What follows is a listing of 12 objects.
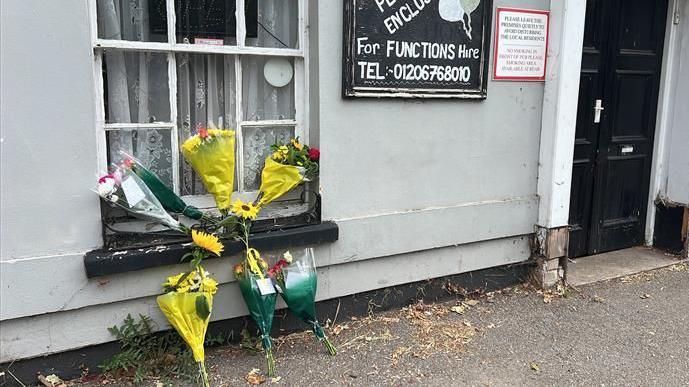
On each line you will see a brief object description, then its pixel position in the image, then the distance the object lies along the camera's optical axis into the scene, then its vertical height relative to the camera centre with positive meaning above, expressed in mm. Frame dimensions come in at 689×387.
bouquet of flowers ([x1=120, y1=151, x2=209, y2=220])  3035 -466
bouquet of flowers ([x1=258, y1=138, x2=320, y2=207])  3389 -370
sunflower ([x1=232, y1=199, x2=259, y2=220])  3162 -578
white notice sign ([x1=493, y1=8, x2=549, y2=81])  4102 +515
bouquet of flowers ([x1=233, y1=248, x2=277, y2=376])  3119 -1038
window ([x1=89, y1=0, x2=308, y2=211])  3119 +178
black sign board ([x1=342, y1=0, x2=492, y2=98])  3545 +426
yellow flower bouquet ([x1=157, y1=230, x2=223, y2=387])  2906 -1010
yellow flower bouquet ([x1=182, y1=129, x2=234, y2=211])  3064 -284
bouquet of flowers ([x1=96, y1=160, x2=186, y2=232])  2910 -463
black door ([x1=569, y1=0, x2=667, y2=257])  4848 -55
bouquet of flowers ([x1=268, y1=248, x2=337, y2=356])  3240 -1010
